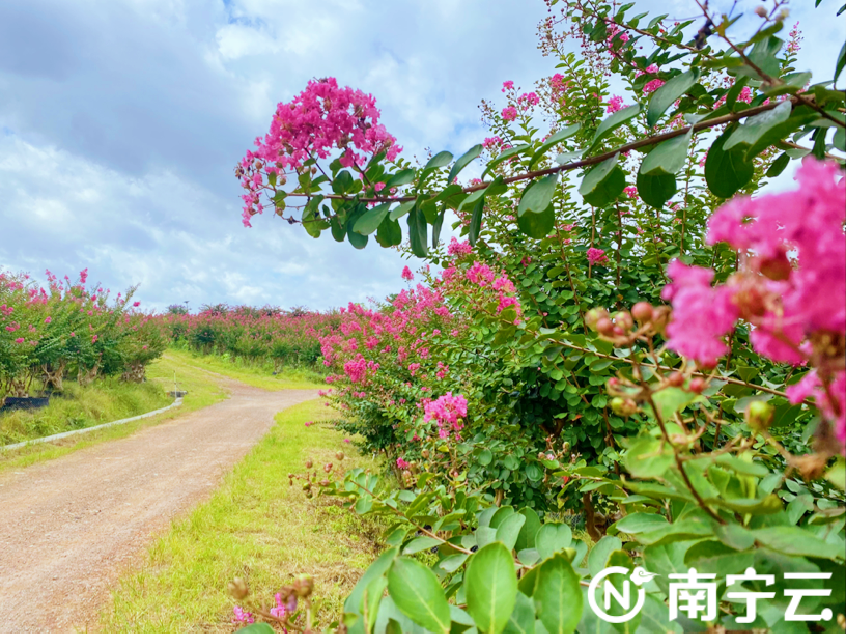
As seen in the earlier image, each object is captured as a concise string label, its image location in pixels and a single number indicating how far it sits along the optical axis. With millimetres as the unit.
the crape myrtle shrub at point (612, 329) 276
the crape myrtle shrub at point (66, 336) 7211
